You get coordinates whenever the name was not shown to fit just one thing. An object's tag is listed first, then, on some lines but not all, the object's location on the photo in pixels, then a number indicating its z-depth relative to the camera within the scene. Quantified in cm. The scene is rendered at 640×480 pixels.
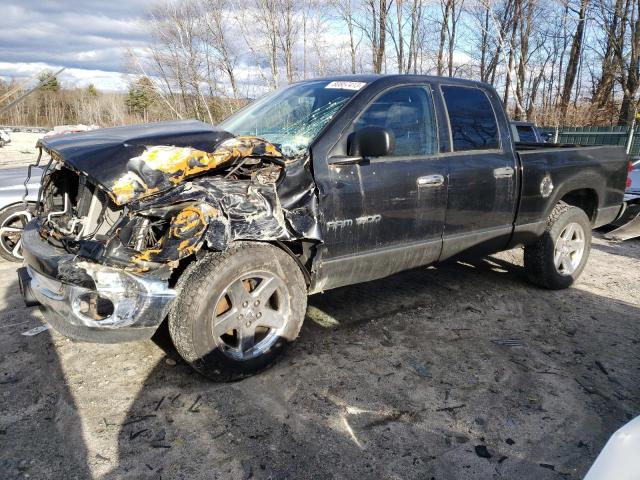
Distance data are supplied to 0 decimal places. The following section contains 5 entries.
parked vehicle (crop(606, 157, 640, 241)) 705
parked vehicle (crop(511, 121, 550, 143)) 975
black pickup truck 256
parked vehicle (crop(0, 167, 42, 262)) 537
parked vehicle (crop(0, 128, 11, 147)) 2836
